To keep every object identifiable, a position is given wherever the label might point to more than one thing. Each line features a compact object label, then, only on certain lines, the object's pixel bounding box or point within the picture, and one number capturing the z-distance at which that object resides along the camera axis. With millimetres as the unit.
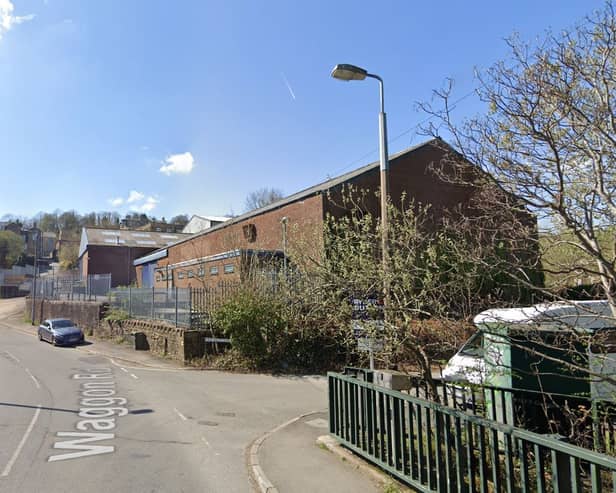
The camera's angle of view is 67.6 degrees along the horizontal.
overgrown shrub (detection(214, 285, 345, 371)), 14875
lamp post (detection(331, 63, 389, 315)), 9820
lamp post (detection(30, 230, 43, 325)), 38169
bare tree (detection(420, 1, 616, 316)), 4145
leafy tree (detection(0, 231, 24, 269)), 90750
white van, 4125
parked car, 23406
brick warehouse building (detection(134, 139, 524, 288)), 20594
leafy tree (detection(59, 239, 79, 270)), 70125
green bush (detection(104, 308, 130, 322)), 23706
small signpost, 5648
